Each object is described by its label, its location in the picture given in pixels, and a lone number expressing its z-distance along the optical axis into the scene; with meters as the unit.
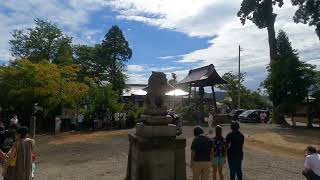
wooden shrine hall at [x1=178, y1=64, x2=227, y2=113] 21.58
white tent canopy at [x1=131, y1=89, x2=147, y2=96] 24.45
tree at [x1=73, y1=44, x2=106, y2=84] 29.87
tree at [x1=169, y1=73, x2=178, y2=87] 42.62
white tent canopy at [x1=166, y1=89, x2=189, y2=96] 21.60
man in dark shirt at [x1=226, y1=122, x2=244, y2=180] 5.85
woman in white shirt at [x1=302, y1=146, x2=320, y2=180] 5.31
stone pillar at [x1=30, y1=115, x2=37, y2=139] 10.88
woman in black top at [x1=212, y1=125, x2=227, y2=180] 5.88
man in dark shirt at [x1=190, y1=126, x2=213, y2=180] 5.43
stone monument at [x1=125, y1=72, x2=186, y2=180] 5.07
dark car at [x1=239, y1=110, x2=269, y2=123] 25.23
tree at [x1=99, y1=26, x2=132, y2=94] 31.20
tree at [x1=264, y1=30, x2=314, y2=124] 20.23
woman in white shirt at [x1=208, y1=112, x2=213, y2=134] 14.96
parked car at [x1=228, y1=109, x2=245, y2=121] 25.85
